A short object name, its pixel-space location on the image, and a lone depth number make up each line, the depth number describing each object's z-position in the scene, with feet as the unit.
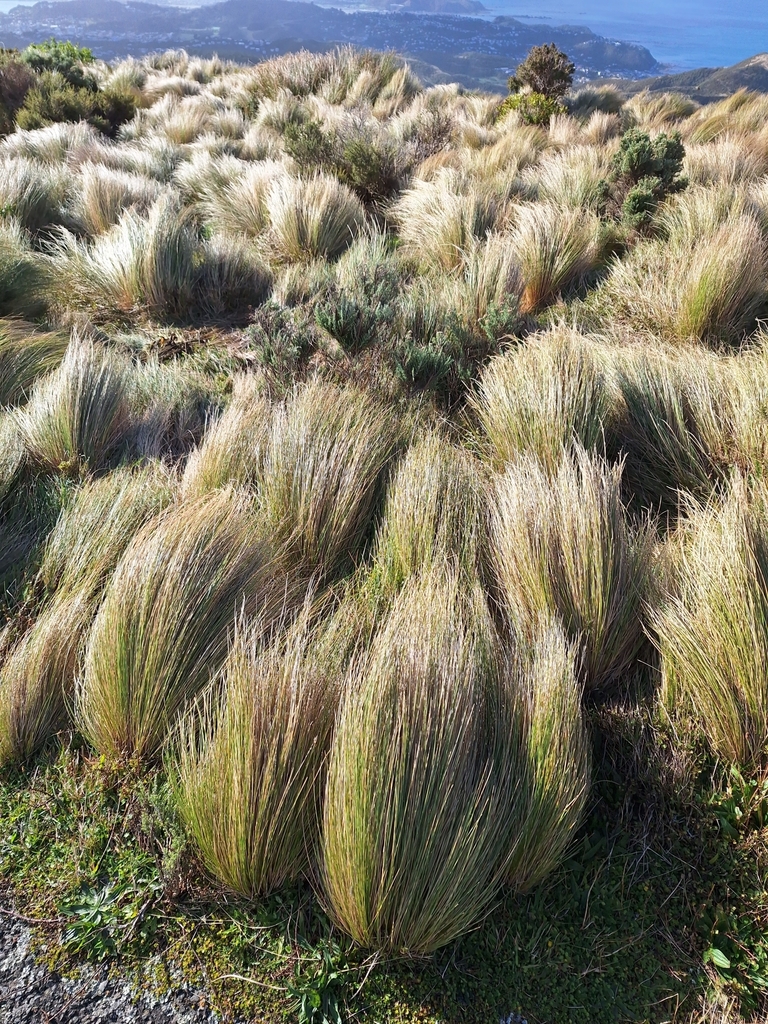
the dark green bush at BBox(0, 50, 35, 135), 30.94
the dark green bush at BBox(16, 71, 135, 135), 29.09
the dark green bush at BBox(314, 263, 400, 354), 11.36
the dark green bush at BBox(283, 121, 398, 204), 20.03
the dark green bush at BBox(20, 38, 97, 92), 34.40
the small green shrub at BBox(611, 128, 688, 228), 15.40
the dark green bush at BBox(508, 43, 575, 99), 30.66
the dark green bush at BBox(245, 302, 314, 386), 11.06
